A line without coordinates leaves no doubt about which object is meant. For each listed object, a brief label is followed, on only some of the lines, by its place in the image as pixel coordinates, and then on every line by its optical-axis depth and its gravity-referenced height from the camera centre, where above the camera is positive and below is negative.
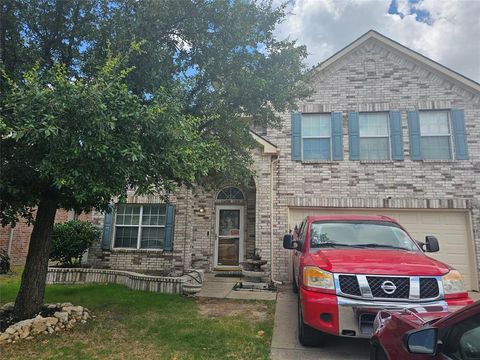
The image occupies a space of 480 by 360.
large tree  4.12 +2.31
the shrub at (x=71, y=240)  10.23 -0.18
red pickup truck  4.00 -0.55
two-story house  10.00 +1.94
